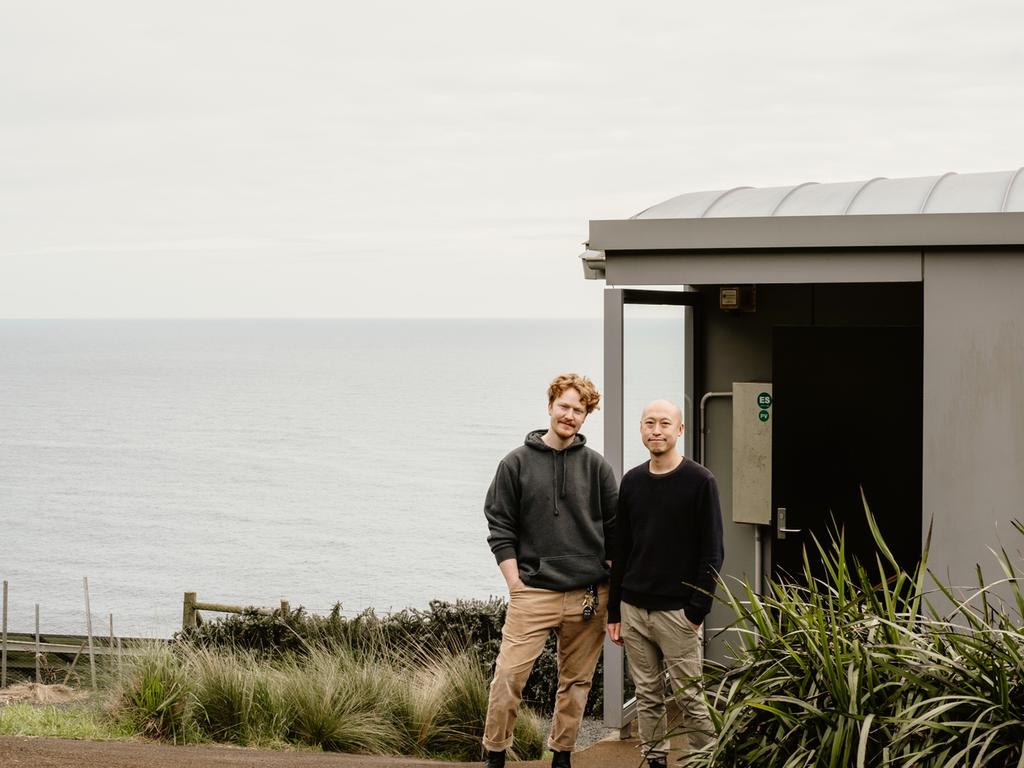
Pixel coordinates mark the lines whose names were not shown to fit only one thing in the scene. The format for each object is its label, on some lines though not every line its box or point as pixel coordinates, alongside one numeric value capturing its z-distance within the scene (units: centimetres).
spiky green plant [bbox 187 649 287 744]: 745
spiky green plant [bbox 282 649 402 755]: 745
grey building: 597
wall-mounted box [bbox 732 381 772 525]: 766
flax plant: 387
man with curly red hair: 546
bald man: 529
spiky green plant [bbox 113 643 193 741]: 741
